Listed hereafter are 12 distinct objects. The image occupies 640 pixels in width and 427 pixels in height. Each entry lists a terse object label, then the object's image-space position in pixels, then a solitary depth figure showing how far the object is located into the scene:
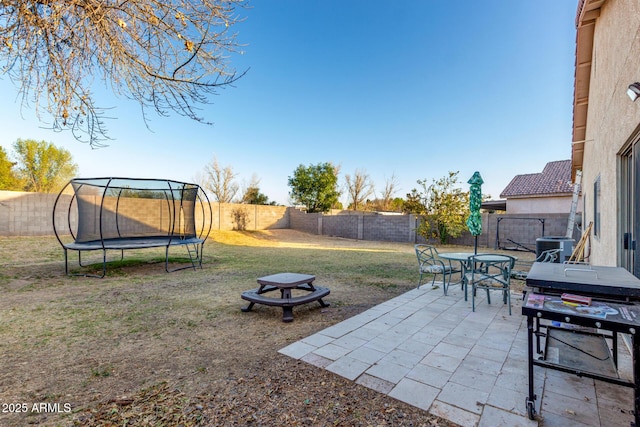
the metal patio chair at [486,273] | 3.51
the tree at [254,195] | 23.50
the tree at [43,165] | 17.73
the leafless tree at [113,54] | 2.62
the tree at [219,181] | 23.36
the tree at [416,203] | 12.81
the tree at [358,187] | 26.86
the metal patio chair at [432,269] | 4.23
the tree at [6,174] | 14.63
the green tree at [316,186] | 20.00
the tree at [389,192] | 26.95
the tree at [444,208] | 11.87
